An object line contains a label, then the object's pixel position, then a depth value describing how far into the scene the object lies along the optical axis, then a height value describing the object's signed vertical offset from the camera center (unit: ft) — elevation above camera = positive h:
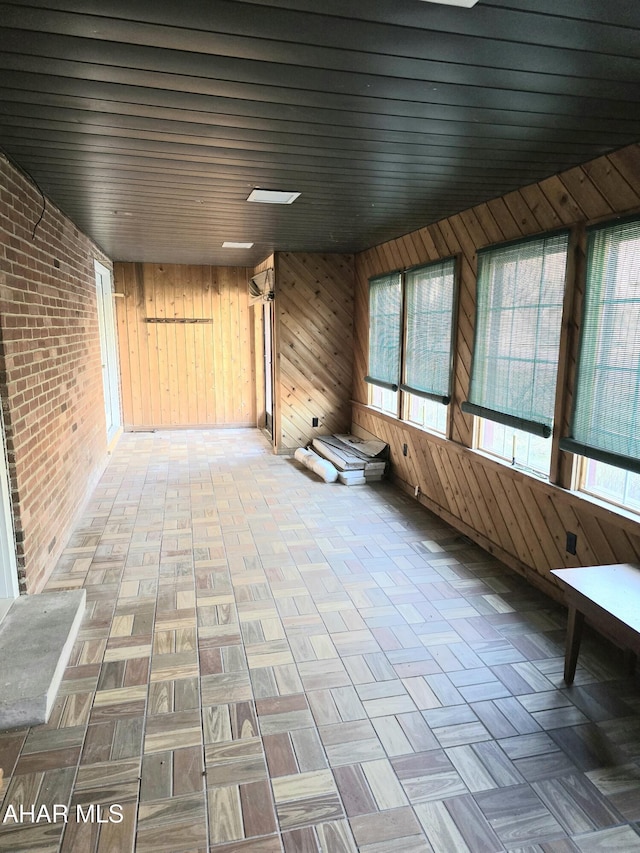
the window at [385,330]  16.90 +0.11
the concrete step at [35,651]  6.76 -4.53
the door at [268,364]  23.17 -1.36
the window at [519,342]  9.94 -0.17
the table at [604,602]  6.68 -3.45
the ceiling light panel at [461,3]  4.77 +2.89
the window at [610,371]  8.18 -0.58
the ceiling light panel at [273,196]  11.22 +2.87
